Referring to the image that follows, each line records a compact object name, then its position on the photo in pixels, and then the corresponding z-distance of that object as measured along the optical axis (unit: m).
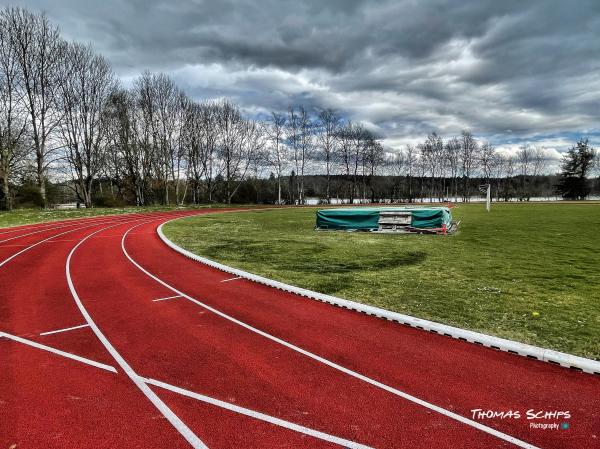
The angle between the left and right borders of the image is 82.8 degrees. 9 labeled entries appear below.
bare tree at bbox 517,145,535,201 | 94.31
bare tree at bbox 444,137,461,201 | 85.75
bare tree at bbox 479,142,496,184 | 86.88
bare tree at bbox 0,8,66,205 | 34.66
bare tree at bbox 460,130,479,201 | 84.62
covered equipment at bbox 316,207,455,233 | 20.81
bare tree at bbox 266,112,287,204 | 64.12
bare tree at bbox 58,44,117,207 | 39.88
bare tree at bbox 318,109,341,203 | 67.69
